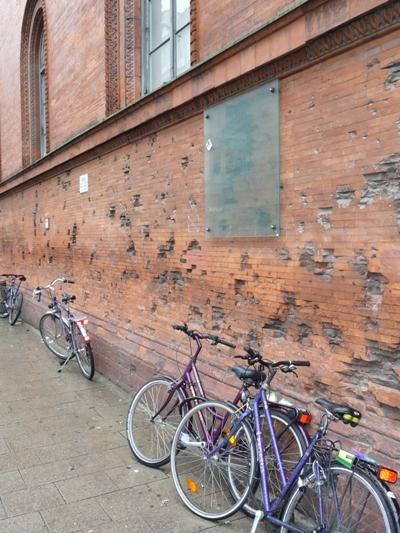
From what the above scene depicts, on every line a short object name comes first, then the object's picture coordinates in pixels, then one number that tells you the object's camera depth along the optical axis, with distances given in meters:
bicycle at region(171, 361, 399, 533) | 2.64
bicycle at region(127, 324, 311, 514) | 3.41
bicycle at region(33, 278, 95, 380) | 6.77
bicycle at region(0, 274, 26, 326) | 11.28
